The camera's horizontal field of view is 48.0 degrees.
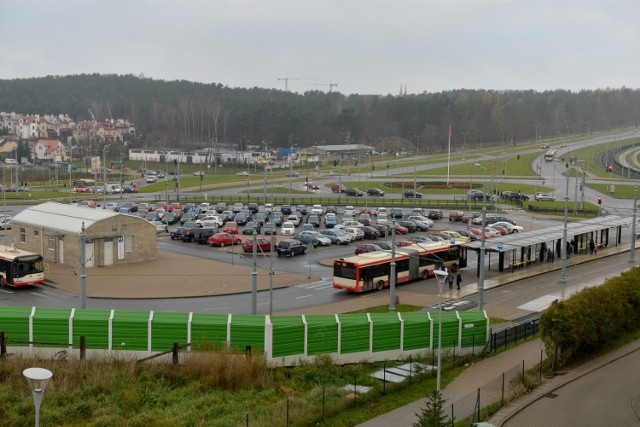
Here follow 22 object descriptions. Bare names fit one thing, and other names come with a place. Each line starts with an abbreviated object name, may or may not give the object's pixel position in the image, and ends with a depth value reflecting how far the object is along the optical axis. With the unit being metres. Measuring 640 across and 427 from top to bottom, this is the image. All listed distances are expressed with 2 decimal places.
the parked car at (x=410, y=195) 99.50
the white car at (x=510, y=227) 68.56
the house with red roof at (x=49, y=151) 175.20
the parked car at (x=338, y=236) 60.69
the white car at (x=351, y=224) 66.41
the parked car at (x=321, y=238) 59.83
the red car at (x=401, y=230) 67.06
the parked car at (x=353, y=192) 103.38
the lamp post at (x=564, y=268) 45.31
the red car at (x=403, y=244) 49.02
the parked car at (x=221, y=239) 58.26
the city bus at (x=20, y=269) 41.31
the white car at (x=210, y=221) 66.56
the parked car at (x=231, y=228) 64.31
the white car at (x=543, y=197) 96.38
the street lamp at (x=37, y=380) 15.20
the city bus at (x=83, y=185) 107.24
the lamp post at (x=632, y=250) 53.38
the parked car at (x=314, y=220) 71.25
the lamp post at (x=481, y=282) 33.09
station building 48.28
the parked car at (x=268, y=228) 66.89
